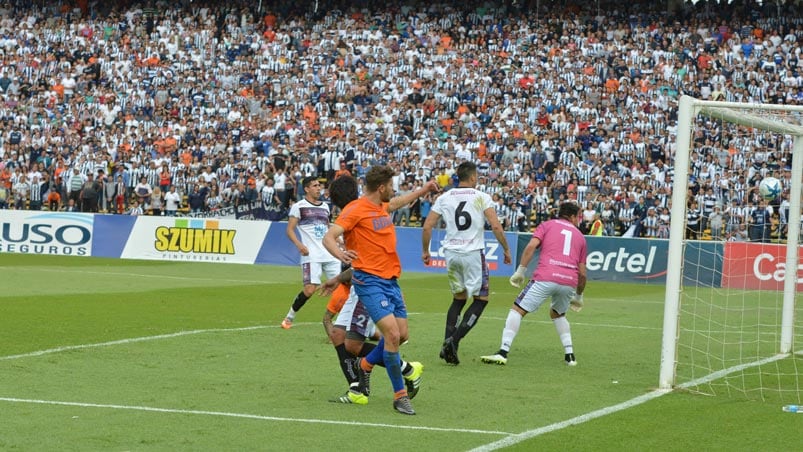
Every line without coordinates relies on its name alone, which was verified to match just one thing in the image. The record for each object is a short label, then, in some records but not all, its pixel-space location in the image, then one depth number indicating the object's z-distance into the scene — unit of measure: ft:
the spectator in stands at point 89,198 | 124.47
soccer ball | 57.88
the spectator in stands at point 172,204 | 122.83
